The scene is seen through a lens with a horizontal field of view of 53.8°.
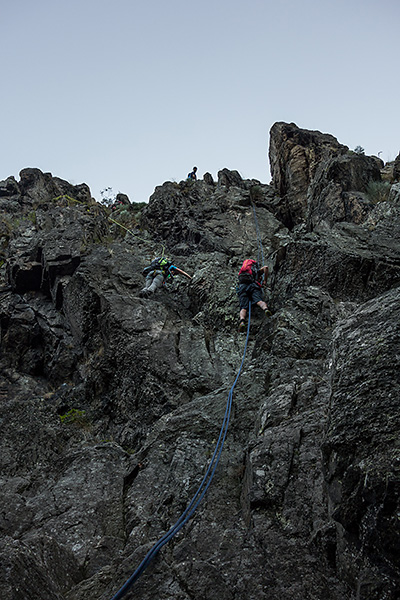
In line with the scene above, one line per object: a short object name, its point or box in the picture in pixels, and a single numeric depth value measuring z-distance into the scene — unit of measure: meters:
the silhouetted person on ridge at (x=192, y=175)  24.36
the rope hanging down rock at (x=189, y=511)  3.87
